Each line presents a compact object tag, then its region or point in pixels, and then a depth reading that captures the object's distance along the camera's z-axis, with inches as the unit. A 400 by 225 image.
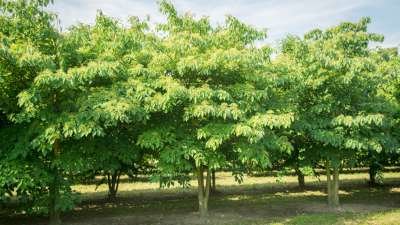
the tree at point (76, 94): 450.6
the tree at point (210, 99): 477.1
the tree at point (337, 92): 587.2
